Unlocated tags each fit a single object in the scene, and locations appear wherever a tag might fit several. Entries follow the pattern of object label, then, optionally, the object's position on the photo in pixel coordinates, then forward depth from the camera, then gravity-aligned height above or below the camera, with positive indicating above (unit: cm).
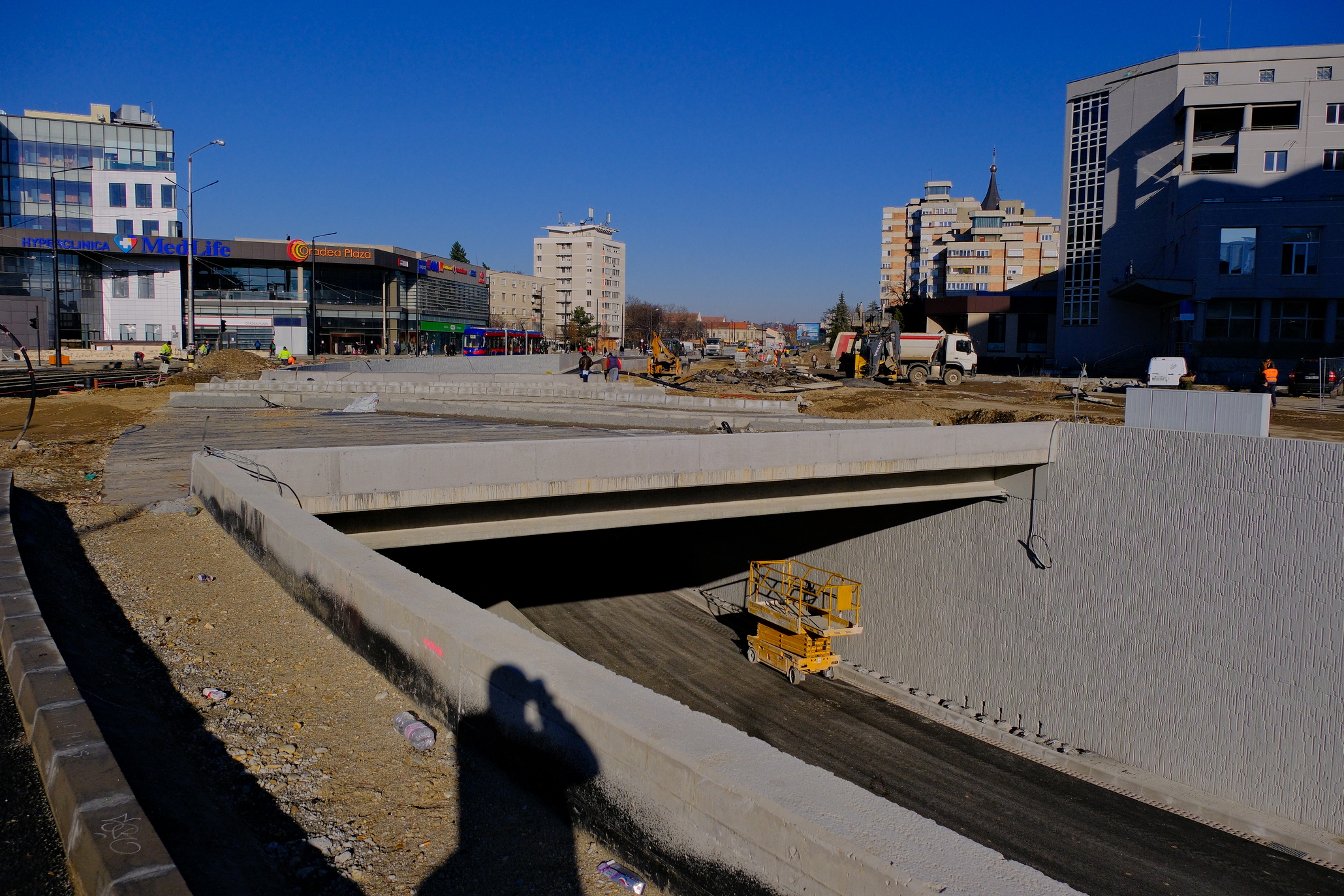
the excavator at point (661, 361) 4300 +71
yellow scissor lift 1791 -521
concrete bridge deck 1173 -167
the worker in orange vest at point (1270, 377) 2883 +28
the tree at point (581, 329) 12662 +686
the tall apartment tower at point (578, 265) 16050 +2053
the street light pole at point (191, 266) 4266 +501
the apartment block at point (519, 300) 13025 +1160
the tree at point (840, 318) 12800 +999
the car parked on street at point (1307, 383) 3284 +11
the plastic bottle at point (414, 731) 462 -197
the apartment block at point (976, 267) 7688 +1487
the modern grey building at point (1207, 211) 4466 +1026
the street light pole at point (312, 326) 7319 +380
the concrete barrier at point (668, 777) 281 -155
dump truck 4116 +97
